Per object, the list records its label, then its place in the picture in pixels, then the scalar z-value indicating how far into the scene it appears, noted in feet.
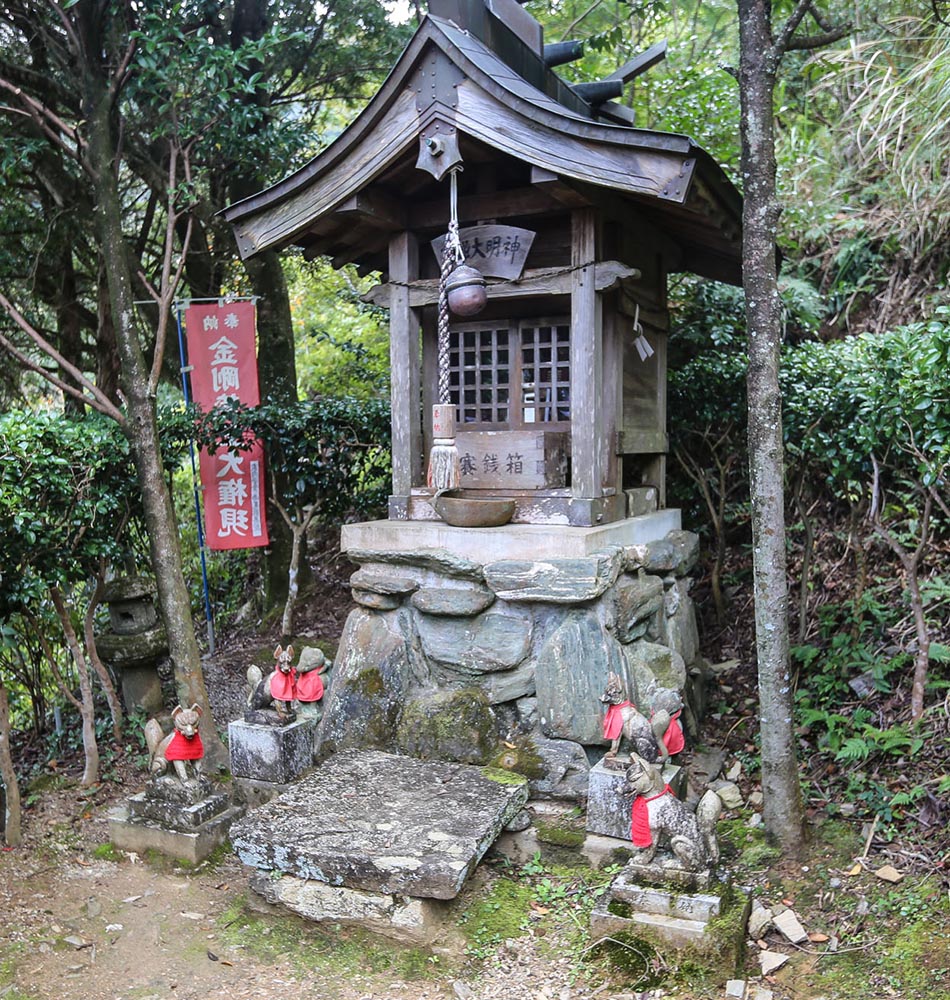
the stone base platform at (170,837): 16.29
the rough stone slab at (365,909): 13.23
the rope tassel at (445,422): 16.60
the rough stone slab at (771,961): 12.53
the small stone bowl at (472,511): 17.24
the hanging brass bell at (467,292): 15.93
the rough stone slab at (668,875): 12.53
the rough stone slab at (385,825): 13.07
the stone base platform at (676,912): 11.96
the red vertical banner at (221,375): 25.75
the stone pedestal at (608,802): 14.62
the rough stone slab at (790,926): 13.16
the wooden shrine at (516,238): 16.51
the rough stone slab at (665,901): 12.21
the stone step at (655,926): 12.01
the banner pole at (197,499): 25.75
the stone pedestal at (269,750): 17.60
